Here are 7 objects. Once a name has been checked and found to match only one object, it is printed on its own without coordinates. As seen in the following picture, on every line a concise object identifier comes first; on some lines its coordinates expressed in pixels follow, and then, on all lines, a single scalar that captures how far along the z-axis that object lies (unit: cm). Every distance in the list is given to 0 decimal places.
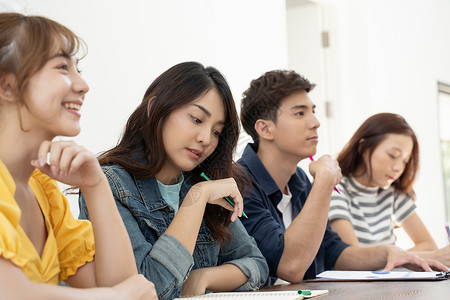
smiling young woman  92
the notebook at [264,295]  128
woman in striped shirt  274
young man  186
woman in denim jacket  137
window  554
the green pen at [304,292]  133
